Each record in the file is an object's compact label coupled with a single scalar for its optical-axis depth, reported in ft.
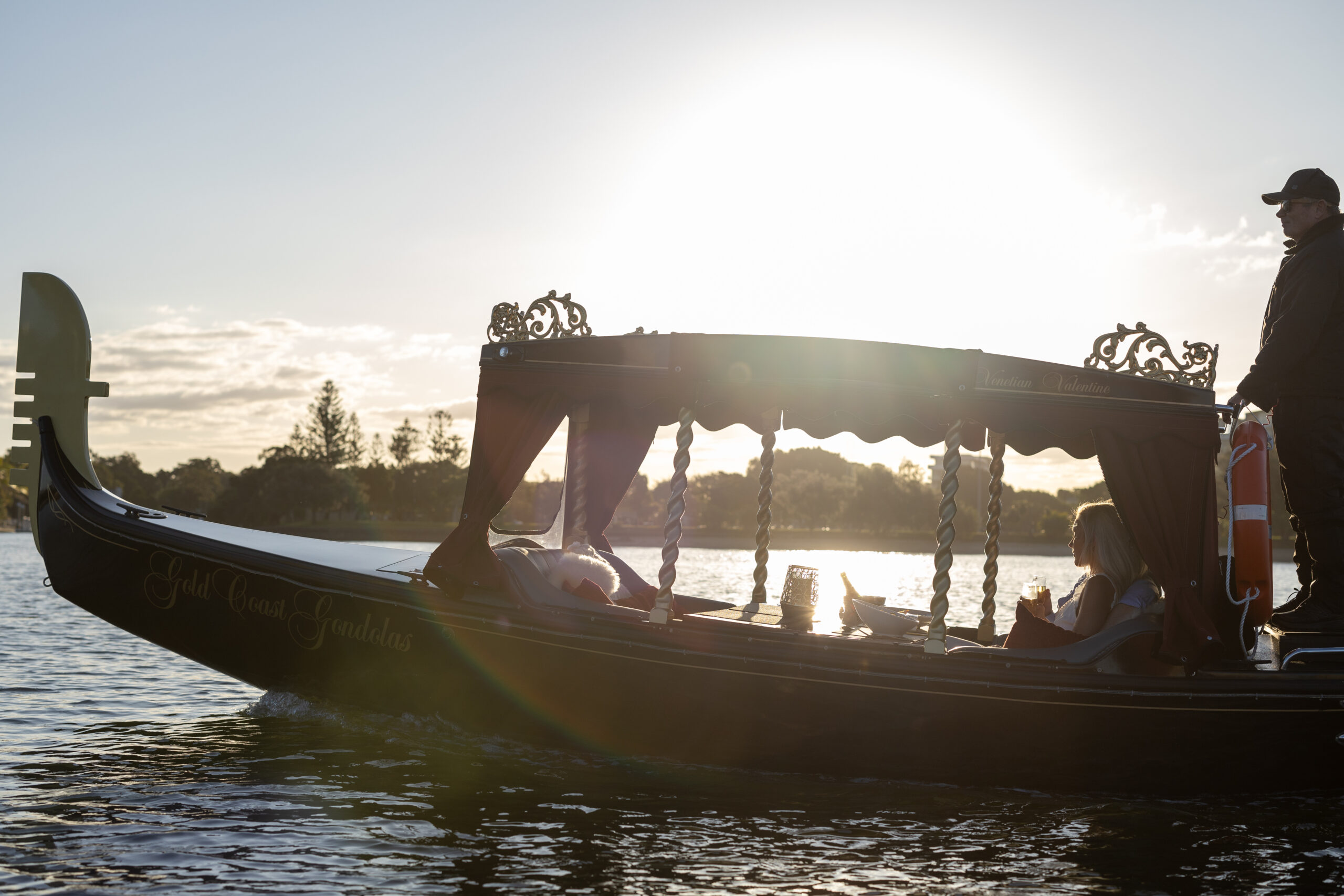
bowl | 21.15
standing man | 19.75
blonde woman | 19.16
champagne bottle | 23.40
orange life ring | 18.78
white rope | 18.78
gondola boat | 18.79
